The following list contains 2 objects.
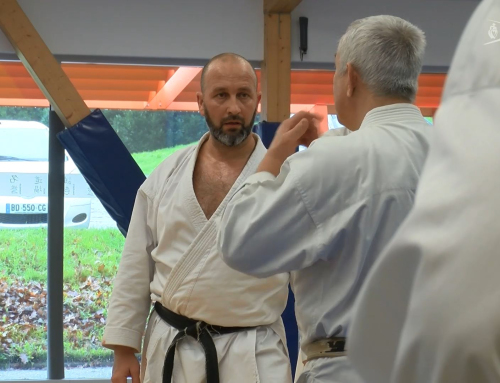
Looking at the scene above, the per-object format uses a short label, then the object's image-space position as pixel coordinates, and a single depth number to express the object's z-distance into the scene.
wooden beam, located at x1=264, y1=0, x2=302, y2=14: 5.14
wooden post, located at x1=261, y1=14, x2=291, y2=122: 5.33
